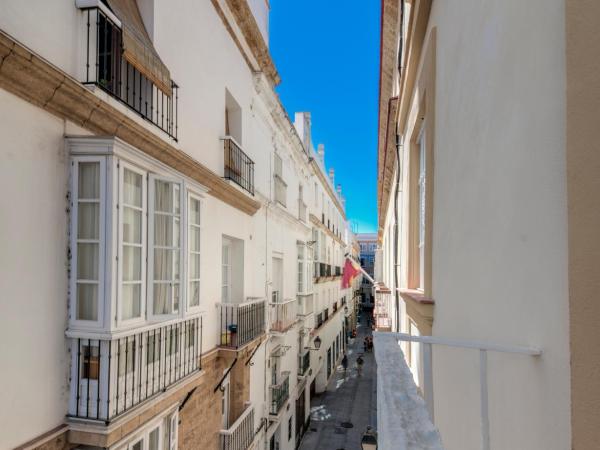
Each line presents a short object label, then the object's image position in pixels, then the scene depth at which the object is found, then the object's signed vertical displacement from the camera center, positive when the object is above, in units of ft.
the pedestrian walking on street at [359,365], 77.61 -22.31
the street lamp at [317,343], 57.26 -13.27
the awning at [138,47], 13.96 +7.23
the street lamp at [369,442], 25.80 -12.34
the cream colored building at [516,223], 3.65 +0.33
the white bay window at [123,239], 12.57 +0.28
